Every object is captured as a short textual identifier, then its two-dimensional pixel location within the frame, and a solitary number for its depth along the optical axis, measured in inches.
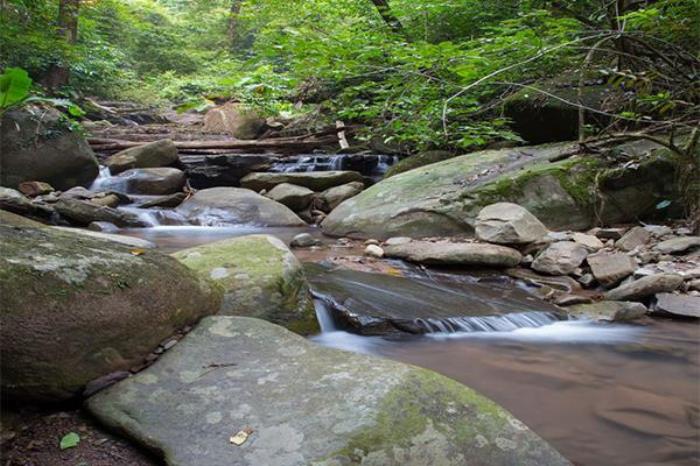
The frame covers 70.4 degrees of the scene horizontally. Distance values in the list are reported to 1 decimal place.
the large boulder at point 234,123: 536.4
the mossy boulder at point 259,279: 111.4
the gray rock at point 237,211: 312.7
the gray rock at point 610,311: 147.6
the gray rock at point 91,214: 270.7
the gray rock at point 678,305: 145.2
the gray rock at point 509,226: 202.4
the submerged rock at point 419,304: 135.0
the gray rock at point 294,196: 341.1
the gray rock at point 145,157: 382.6
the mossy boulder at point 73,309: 64.7
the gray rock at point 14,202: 249.8
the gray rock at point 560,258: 187.8
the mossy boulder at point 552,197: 237.9
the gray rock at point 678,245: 188.0
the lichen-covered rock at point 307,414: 60.9
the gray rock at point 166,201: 329.4
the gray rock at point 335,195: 339.6
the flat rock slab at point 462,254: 191.3
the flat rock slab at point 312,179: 361.7
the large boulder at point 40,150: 319.6
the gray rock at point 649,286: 157.2
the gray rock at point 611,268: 172.4
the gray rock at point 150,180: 358.3
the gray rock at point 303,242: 234.5
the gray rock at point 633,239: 200.5
